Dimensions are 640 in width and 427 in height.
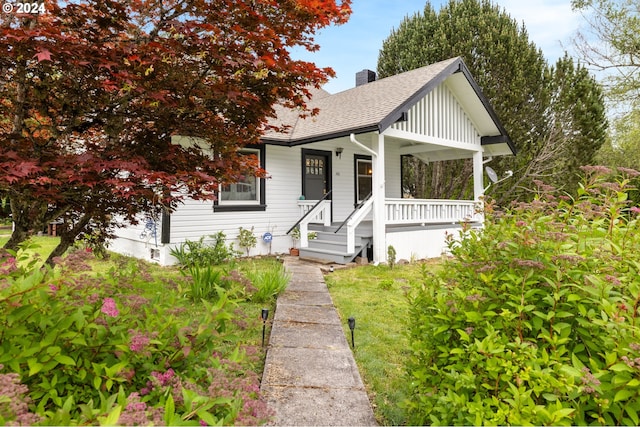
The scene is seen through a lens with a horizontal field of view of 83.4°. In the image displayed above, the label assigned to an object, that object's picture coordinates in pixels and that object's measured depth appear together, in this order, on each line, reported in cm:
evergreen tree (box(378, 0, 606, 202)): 1370
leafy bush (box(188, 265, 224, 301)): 464
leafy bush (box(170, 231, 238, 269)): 798
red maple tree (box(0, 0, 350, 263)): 271
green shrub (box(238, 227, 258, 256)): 923
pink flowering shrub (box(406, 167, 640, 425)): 136
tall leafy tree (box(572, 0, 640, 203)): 1702
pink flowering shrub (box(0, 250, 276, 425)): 122
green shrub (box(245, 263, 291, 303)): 505
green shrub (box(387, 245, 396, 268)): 814
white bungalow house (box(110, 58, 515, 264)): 844
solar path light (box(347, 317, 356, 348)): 325
